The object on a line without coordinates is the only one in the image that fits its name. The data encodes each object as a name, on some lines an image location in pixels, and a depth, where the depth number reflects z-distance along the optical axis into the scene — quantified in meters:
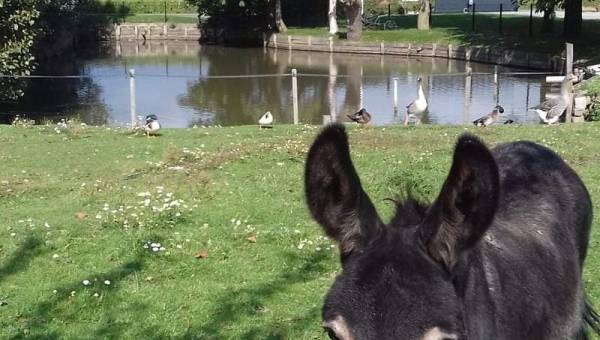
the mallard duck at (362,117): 17.30
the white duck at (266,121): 15.90
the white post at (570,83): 17.31
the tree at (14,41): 22.34
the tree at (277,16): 51.16
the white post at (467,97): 19.52
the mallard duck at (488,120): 15.86
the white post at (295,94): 18.75
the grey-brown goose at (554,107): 16.72
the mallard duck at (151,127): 15.06
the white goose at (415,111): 18.70
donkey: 2.29
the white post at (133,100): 18.30
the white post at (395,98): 21.46
